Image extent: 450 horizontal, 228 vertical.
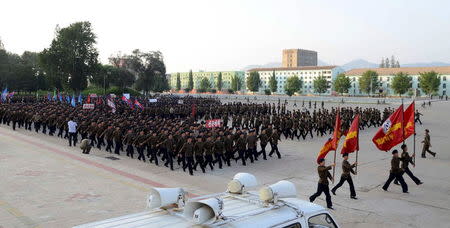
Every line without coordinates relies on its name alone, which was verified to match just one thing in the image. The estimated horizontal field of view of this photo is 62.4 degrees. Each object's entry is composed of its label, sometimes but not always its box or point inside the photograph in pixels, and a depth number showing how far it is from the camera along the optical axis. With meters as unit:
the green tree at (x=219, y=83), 141.50
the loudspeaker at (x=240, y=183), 5.15
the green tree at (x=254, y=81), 118.69
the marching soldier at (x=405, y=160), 11.42
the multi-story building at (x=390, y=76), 106.12
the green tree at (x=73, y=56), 59.72
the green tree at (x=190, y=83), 142.20
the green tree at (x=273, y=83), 115.00
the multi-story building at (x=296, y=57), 179.25
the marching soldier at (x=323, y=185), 9.20
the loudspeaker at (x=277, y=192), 4.52
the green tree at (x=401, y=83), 90.94
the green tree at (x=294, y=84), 108.36
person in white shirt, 17.81
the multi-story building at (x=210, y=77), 166.75
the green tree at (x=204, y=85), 138.81
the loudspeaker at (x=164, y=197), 4.37
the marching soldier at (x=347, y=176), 10.05
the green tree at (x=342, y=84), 99.96
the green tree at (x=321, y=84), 106.27
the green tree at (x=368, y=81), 101.62
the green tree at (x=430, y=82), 89.31
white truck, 3.91
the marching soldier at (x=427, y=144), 16.52
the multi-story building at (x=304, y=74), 127.00
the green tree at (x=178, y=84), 152.15
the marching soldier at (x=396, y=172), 10.91
